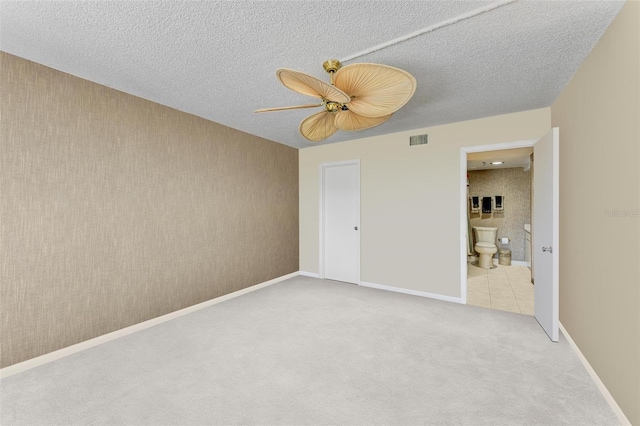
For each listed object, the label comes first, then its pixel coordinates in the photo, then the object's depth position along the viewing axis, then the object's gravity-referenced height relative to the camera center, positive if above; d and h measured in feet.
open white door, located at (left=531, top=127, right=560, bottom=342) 8.09 -0.71
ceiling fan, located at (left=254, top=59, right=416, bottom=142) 5.26 +2.67
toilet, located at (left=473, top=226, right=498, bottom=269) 18.42 -2.52
